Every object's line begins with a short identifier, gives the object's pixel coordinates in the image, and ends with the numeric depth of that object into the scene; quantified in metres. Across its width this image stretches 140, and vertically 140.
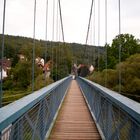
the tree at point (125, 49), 28.73
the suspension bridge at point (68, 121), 1.99
